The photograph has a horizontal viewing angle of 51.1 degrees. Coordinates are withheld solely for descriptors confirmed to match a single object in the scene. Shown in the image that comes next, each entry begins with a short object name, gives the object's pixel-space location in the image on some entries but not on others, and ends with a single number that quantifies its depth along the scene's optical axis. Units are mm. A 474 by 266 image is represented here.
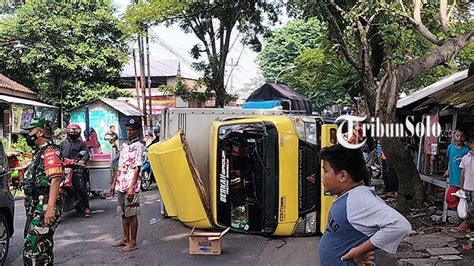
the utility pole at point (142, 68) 22494
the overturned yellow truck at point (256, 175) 7211
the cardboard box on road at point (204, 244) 6554
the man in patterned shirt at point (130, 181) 6590
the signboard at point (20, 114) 20312
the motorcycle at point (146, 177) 13148
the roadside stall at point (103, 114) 22259
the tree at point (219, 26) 17844
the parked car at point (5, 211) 5812
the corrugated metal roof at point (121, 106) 22172
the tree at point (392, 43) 8609
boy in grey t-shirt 2385
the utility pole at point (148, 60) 23356
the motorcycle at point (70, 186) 8746
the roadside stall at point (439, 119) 8039
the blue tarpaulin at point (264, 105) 11464
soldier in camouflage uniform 4594
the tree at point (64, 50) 22141
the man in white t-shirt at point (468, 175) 7074
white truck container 8773
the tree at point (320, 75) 16938
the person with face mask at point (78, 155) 9219
